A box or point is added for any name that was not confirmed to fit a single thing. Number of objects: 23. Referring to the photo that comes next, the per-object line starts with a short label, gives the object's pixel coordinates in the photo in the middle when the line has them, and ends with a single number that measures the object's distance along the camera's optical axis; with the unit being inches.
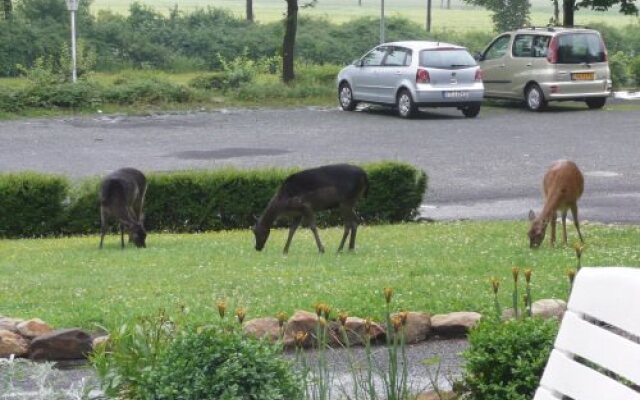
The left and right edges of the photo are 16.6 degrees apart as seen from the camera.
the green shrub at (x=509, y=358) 412.8
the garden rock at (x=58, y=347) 587.2
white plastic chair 258.0
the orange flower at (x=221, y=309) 379.2
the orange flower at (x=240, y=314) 384.0
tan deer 950.8
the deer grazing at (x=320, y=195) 933.9
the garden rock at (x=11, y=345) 585.2
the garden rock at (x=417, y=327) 615.3
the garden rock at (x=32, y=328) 600.5
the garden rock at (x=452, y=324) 623.5
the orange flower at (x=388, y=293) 383.0
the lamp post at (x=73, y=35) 2389.3
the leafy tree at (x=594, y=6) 2596.0
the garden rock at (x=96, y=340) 571.1
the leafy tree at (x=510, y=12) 3801.0
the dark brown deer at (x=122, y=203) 1042.7
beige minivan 2256.9
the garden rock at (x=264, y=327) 583.1
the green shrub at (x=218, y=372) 374.8
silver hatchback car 2140.5
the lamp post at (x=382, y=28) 2818.6
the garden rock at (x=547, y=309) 606.1
